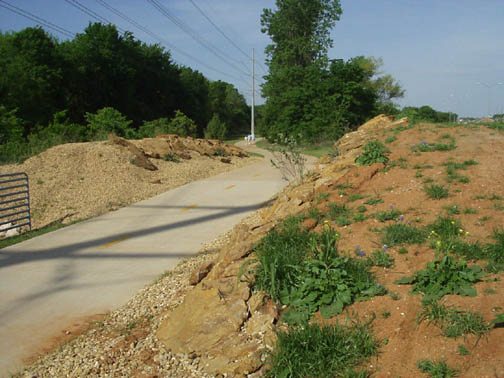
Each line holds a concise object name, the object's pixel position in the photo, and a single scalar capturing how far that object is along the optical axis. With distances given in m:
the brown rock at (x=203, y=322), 3.94
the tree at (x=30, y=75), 34.62
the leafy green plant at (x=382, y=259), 4.37
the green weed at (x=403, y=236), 4.75
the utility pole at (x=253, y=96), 54.47
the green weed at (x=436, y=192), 5.80
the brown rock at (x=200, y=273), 5.41
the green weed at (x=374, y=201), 5.96
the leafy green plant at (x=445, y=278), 3.73
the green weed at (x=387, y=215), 5.41
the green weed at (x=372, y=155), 7.62
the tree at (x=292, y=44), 41.84
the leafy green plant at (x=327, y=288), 3.84
